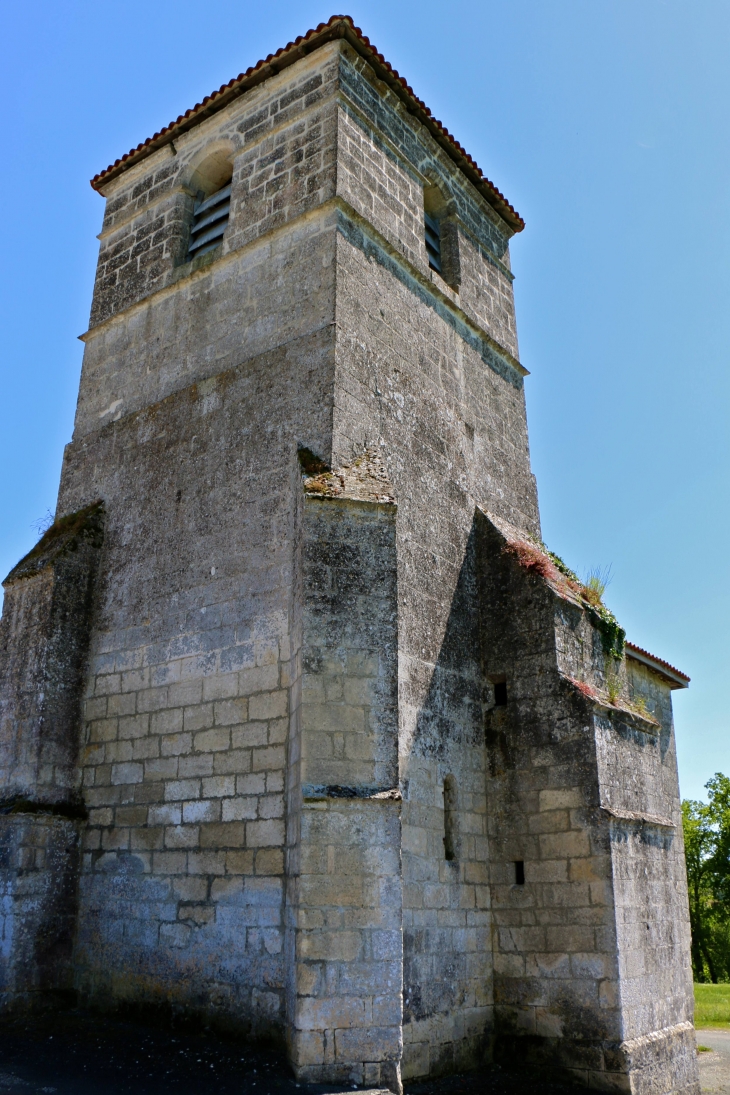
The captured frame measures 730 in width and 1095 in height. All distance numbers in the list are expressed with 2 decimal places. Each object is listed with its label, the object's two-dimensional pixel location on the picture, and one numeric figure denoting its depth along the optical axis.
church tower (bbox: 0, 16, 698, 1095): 6.05
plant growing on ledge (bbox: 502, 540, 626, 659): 8.56
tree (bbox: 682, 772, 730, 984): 33.19
